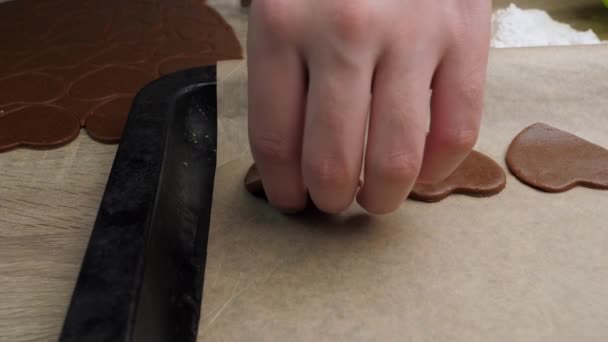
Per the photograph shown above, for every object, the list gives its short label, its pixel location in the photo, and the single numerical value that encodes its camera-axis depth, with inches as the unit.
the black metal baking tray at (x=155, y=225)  13.1
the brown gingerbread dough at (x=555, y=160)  16.2
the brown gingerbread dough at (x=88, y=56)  18.1
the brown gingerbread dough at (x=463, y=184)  15.9
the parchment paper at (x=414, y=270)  14.0
